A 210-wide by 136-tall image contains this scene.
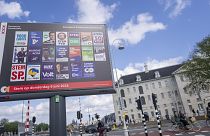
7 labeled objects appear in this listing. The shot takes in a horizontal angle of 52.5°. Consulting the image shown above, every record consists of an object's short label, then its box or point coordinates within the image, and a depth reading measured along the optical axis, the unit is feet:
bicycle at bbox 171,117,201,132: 61.15
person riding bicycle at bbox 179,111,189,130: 61.67
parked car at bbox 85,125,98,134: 141.79
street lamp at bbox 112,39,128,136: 57.00
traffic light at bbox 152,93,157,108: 47.29
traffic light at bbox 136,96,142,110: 58.39
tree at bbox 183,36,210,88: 130.21
